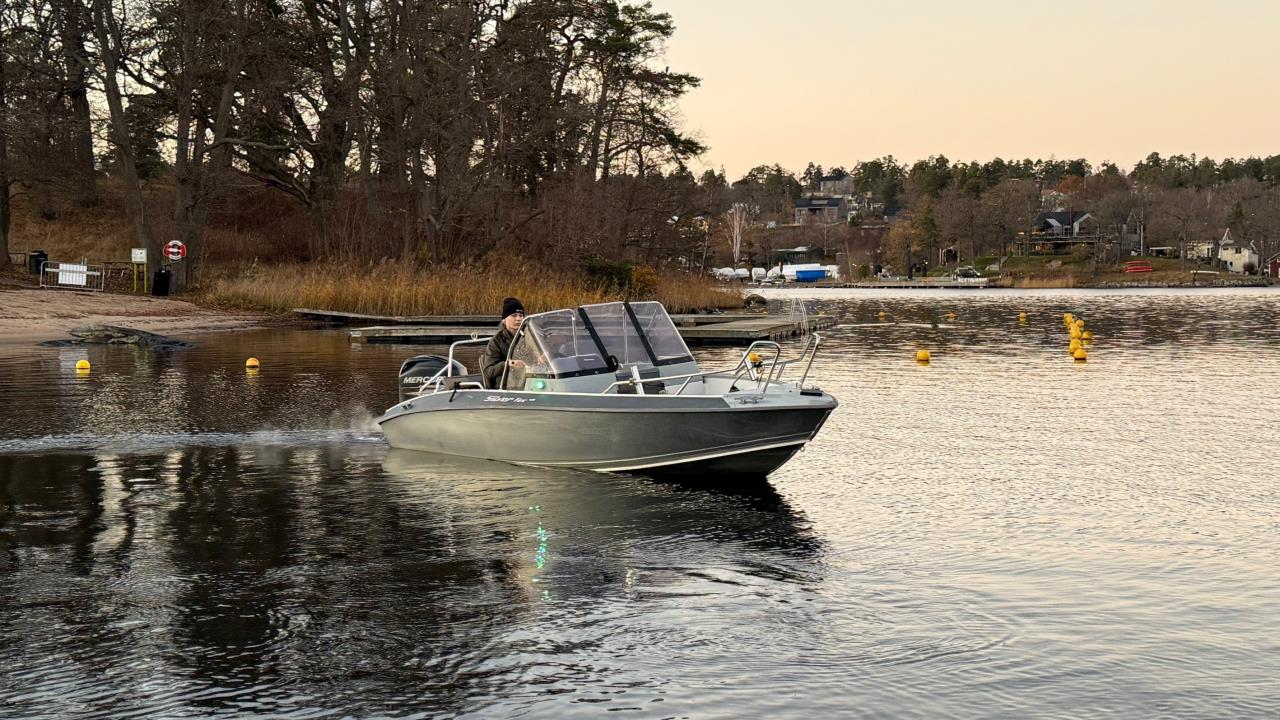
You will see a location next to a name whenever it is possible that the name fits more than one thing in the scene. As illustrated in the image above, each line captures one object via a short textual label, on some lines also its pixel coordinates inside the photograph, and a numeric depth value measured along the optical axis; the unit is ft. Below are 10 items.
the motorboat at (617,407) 38.24
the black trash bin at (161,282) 155.63
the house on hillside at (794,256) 635.66
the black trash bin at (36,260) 161.38
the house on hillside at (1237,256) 513.86
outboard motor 48.85
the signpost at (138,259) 154.30
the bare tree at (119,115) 150.00
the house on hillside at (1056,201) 611.47
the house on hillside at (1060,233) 515.50
